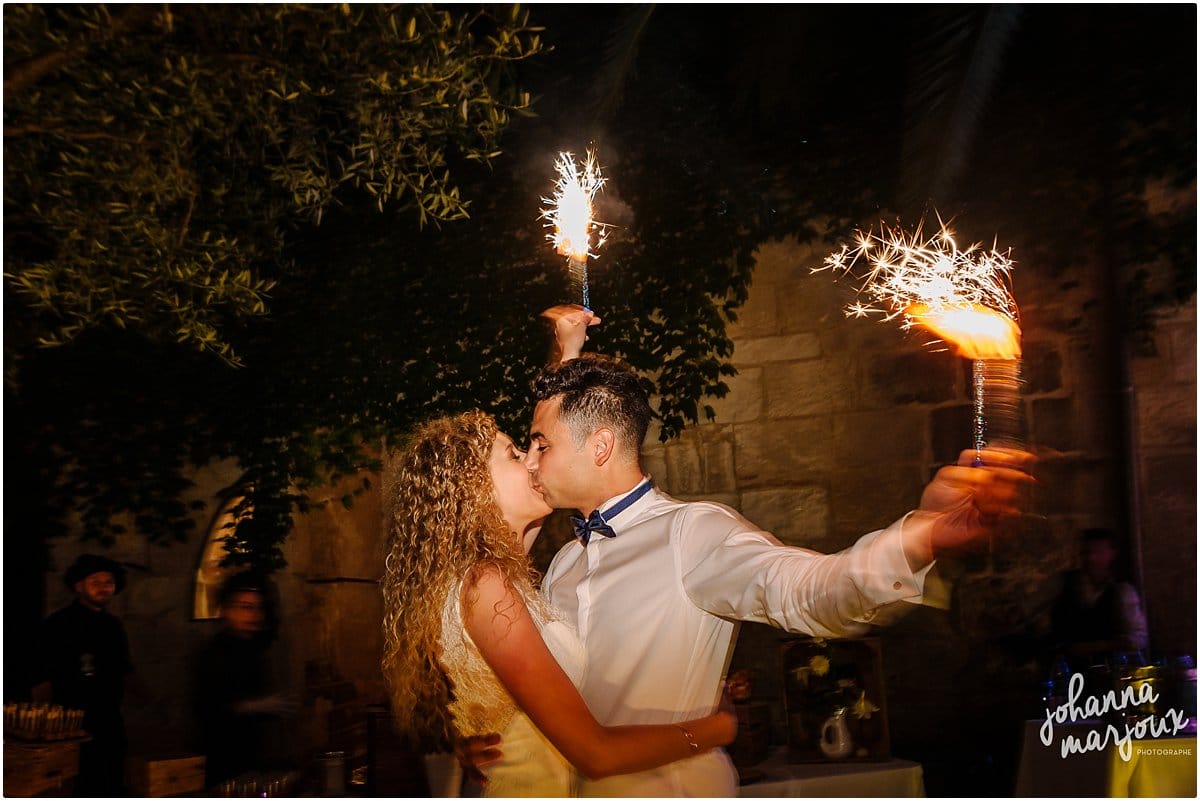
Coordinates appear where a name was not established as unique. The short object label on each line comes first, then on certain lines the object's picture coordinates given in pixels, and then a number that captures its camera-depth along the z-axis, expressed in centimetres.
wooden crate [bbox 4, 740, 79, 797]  348
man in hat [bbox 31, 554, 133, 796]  396
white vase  297
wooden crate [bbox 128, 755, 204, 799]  338
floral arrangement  299
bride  233
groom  197
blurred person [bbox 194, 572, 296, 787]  371
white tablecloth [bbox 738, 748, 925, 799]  286
